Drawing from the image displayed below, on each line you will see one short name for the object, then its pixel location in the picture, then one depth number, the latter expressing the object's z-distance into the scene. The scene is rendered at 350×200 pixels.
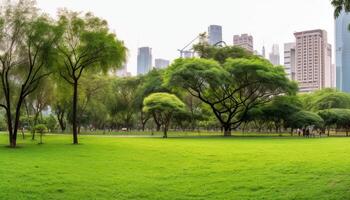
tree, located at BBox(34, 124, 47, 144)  33.31
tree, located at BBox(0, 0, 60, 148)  28.17
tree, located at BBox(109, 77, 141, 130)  72.75
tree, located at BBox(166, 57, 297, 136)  49.78
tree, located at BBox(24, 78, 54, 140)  41.63
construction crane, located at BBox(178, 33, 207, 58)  64.75
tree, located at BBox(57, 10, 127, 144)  32.00
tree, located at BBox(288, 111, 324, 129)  52.50
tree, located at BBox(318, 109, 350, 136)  57.06
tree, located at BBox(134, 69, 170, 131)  63.24
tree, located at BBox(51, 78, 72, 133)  38.53
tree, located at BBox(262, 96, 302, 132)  54.98
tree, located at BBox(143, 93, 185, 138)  46.25
